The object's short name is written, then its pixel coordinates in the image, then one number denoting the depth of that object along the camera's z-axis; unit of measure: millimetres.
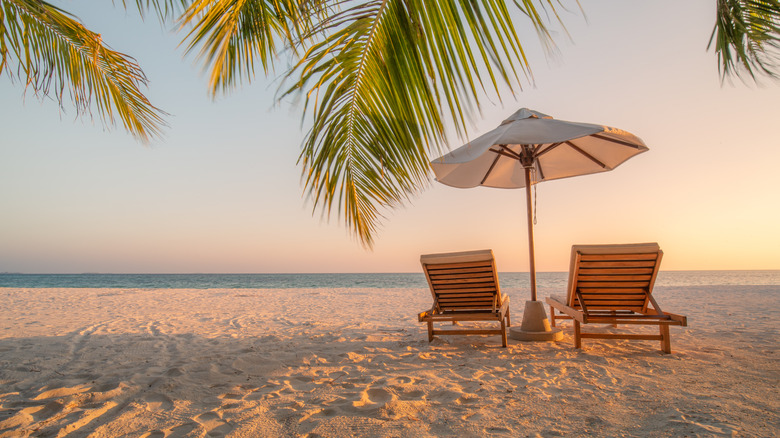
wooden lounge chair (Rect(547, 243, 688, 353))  3111
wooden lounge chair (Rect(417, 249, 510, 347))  3453
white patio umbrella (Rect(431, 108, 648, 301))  2988
